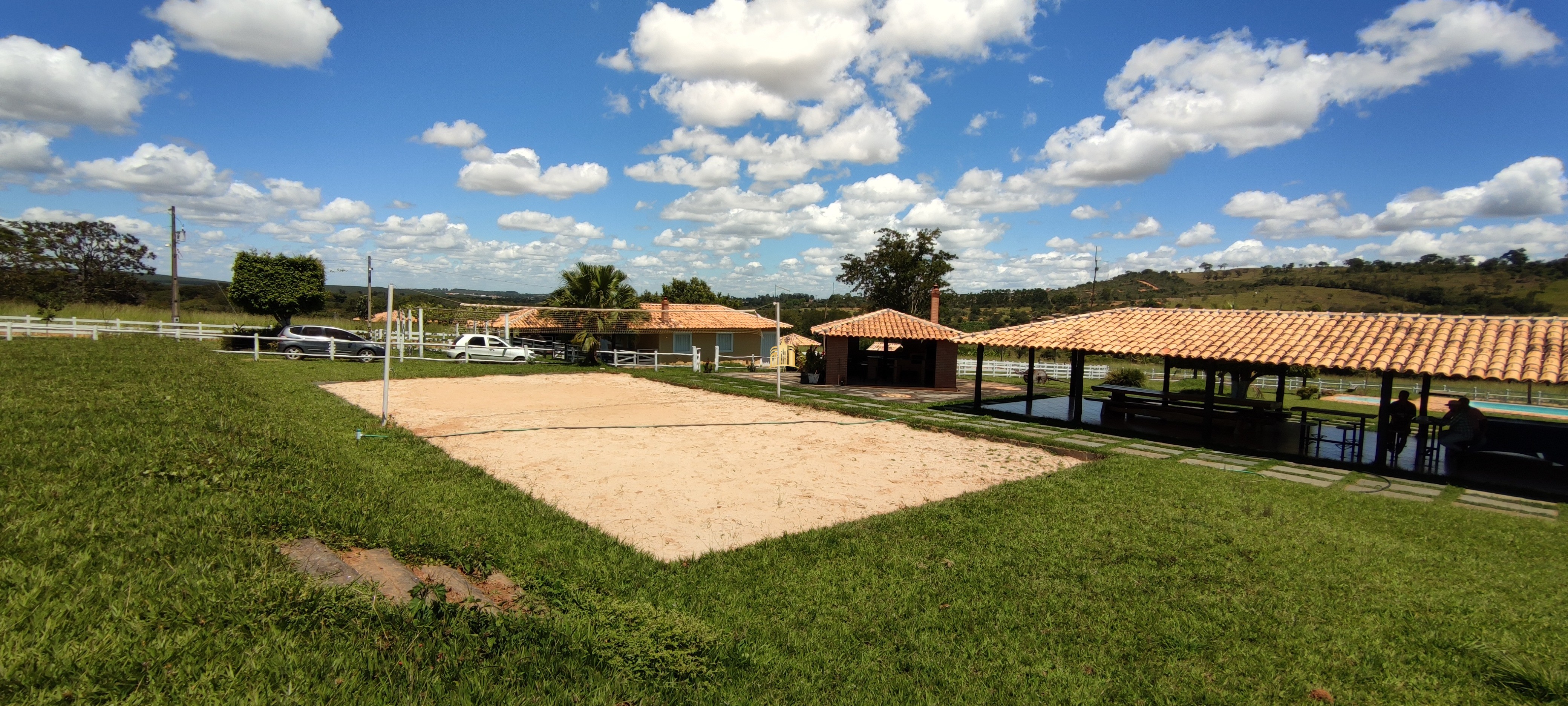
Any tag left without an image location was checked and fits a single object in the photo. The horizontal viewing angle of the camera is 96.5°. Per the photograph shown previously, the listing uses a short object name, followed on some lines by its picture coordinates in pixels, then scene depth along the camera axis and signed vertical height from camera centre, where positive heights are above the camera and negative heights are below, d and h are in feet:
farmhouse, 94.68 -1.03
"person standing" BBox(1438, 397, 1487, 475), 38.60 -4.59
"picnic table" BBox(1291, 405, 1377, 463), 40.88 -6.06
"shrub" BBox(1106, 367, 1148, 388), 95.66 -5.93
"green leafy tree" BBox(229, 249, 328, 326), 90.38 +3.33
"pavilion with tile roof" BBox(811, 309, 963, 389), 79.46 -3.04
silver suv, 77.61 -3.74
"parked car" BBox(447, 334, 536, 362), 90.74 -4.50
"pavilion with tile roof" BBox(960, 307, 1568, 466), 35.50 -0.09
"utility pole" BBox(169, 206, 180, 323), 97.14 +5.72
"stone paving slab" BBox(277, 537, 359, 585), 12.30 -4.62
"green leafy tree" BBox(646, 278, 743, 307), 183.83 +7.86
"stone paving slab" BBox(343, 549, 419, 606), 12.40 -4.99
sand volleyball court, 24.35 -6.73
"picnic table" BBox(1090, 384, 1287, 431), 48.19 -5.09
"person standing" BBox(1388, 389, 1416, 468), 38.14 -4.27
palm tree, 92.12 +3.40
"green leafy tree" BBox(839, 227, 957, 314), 139.44 +11.57
